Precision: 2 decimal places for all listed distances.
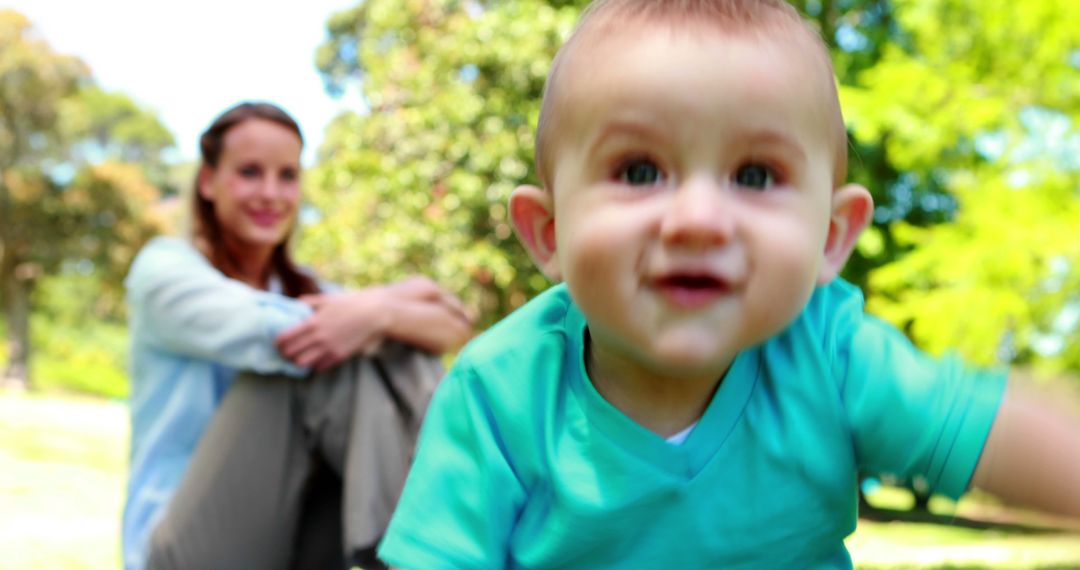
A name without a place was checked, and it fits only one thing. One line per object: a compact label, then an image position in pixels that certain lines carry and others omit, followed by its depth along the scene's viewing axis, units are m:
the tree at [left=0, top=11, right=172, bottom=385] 21.66
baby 1.13
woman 2.54
